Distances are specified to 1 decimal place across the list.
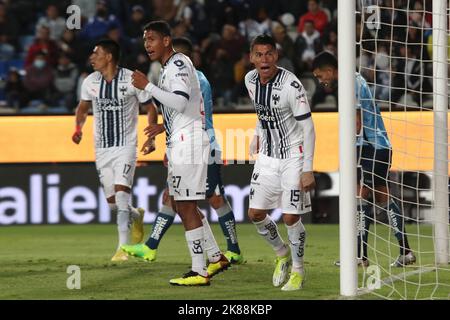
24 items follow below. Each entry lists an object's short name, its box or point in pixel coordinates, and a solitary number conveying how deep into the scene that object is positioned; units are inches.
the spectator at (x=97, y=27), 624.1
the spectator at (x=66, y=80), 600.4
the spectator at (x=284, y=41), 610.9
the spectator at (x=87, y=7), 640.4
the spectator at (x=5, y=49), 644.1
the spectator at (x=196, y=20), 639.1
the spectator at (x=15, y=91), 601.9
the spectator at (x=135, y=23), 637.3
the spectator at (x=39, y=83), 605.9
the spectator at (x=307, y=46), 608.4
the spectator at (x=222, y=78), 599.5
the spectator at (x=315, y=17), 619.2
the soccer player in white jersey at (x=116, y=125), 430.3
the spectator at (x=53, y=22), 636.7
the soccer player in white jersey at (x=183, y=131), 331.0
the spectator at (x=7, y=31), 653.3
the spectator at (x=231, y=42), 618.2
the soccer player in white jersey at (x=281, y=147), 330.0
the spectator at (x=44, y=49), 622.2
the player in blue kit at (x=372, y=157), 367.9
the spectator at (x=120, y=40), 625.3
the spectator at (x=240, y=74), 601.6
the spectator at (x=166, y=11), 650.2
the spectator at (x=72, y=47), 619.8
